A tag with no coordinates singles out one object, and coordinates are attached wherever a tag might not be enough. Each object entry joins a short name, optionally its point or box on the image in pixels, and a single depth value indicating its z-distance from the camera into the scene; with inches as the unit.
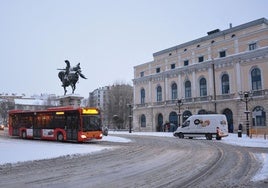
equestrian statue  1211.2
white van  1178.6
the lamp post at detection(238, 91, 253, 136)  1553.4
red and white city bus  961.5
